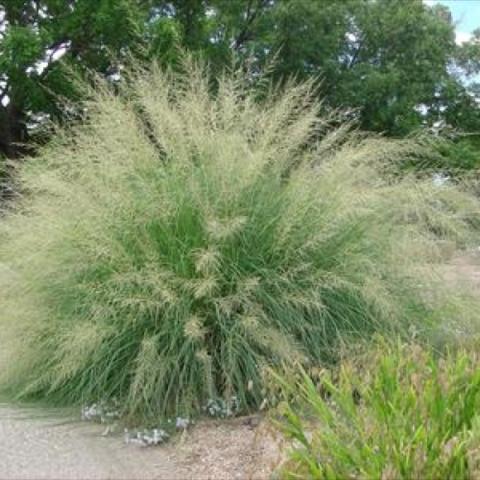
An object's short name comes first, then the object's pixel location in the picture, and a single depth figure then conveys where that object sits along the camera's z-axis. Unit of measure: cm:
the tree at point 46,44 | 1371
